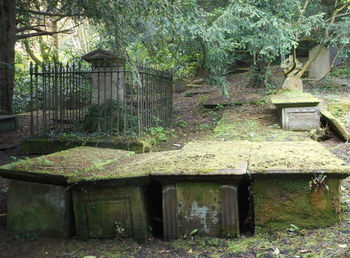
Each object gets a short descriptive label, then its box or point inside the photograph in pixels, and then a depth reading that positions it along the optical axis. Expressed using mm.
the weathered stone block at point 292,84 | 9219
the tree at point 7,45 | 9477
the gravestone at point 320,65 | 13930
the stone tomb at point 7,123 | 9172
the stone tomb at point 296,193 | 3117
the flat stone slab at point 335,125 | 6547
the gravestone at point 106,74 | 6836
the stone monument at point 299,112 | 7363
